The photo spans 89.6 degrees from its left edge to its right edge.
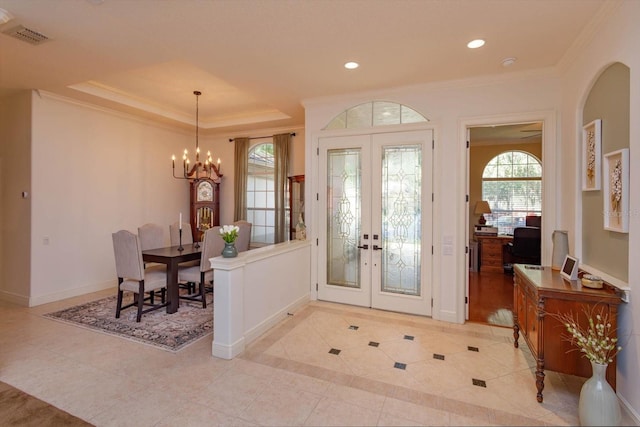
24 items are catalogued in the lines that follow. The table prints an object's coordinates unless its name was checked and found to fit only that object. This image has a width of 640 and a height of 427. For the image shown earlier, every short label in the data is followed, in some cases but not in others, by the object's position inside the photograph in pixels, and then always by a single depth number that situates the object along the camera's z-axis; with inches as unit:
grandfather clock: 261.7
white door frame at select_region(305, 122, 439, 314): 179.3
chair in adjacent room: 244.7
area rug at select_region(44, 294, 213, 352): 136.3
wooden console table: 89.9
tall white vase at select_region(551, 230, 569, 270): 120.9
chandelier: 249.8
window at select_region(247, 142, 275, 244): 260.1
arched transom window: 164.9
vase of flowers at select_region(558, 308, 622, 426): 77.2
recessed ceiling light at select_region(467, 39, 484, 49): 117.2
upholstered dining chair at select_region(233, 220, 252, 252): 200.4
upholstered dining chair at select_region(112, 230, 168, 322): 153.7
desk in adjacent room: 269.1
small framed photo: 102.6
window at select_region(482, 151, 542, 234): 288.8
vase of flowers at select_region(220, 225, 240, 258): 123.6
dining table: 164.6
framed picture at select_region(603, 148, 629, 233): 89.4
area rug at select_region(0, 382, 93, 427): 85.1
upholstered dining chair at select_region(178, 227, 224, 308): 172.4
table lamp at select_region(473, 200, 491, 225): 288.7
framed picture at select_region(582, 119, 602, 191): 105.5
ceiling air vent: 112.7
